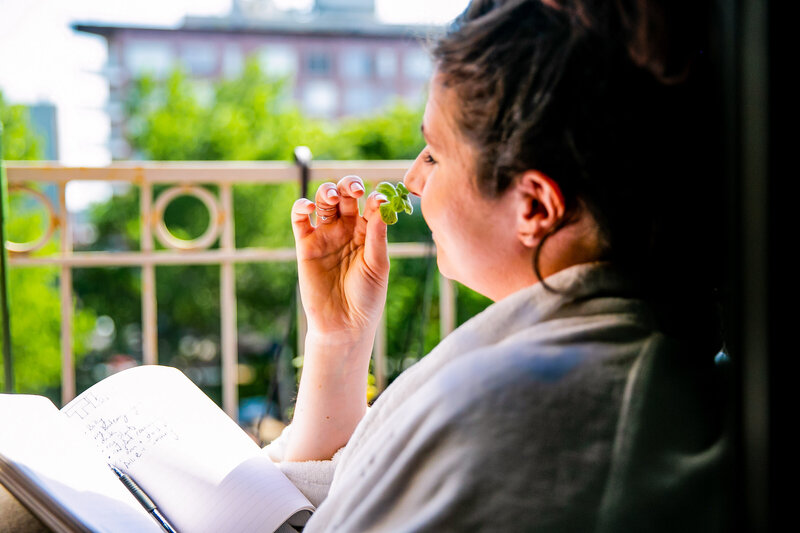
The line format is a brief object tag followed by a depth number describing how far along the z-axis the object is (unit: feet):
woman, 2.01
